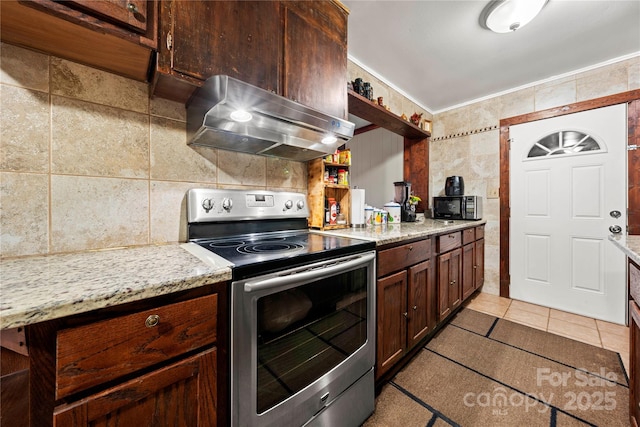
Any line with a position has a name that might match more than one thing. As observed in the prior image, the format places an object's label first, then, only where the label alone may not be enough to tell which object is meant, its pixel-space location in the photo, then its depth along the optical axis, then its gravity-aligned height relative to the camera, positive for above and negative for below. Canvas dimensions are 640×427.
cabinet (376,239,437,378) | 1.31 -0.55
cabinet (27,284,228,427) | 0.50 -0.37
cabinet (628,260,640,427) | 0.92 -0.56
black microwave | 2.68 +0.07
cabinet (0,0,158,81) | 0.71 +0.60
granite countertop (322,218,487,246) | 1.34 -0.13
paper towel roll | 1.84 +0.05
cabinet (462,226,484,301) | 2.28 -0.49
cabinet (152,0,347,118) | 0.91 +0.76
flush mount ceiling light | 1.47 +1.29
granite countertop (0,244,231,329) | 0.47 -0.17
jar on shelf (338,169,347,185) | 1.80 +0.27
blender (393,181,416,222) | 2.57 +0.13
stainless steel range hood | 0.92 +0.42
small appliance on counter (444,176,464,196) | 2.86 +0.32
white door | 2.14 +0.02
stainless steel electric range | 0.77 -0.40
